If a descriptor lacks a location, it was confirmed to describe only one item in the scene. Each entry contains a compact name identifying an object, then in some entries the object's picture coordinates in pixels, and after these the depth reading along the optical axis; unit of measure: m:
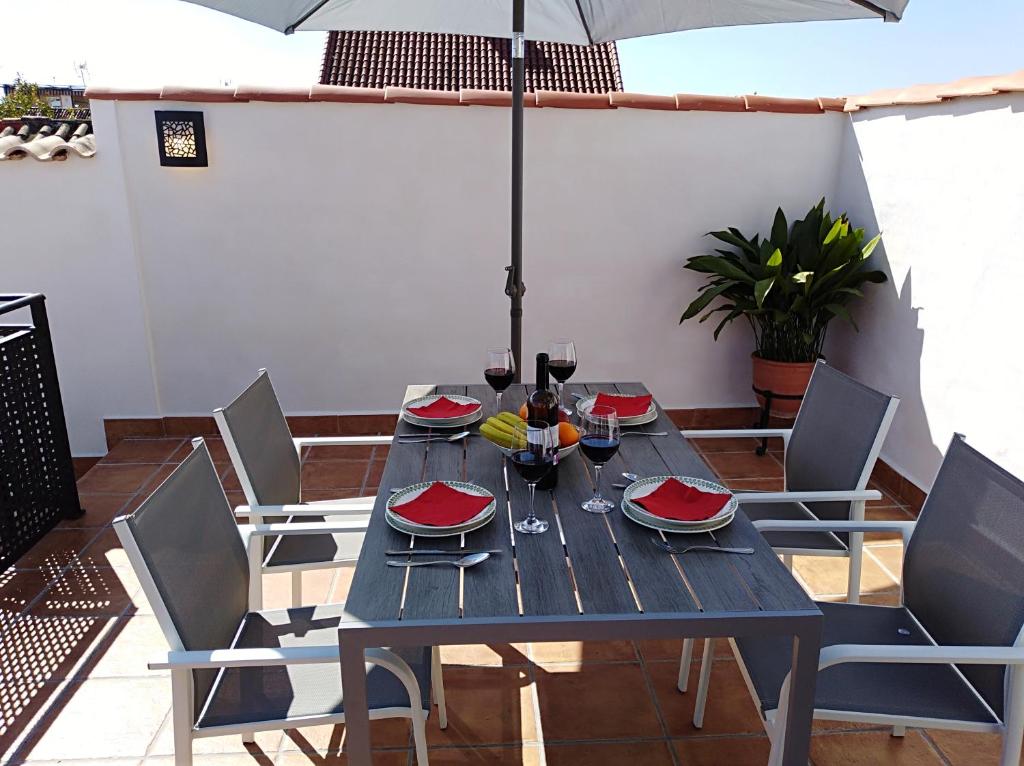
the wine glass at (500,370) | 2.21
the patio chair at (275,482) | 2.00
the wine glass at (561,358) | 2.25
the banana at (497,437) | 1.95
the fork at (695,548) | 1.53
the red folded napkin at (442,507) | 1.61
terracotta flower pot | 3.79
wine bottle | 1.86
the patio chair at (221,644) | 1.40
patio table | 1.31
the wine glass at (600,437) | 1.62
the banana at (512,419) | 1.95
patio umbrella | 2.41
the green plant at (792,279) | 3.65
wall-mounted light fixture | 3.75
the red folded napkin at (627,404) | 2.29
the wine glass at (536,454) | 1.53
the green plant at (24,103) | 15.14
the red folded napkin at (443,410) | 2.29
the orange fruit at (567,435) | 1.95
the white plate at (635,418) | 2.25
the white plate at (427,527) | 1.57
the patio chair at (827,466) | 2.04
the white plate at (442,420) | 2.24
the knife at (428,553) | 1.52
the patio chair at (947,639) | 1.42
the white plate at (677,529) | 1.59
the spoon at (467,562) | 1.47
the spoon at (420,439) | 2.16
